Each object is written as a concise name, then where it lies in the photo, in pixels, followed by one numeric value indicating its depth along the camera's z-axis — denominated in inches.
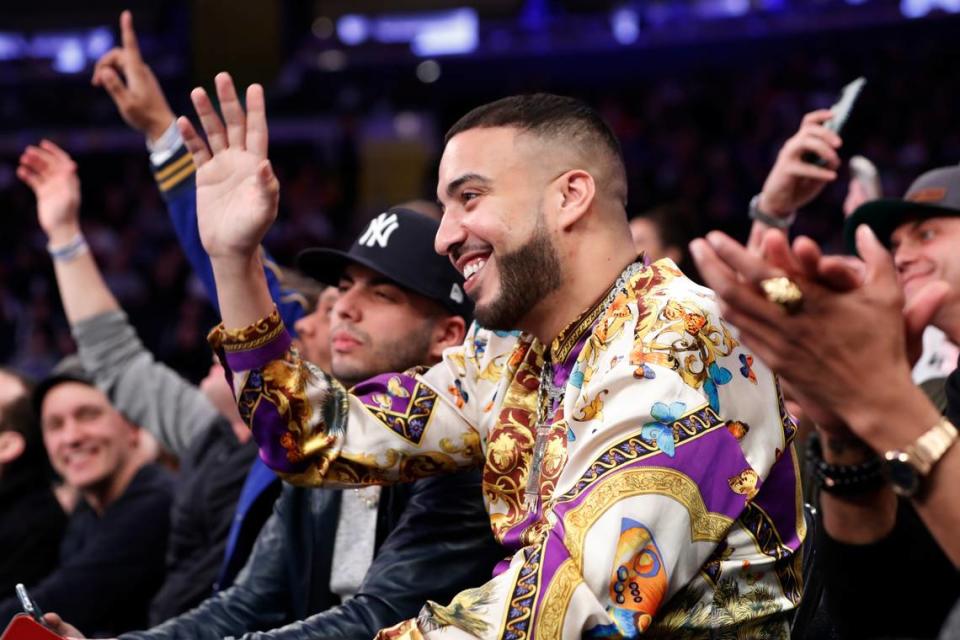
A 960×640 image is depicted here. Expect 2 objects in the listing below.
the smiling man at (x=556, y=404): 137.9
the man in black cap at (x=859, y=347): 102.3
